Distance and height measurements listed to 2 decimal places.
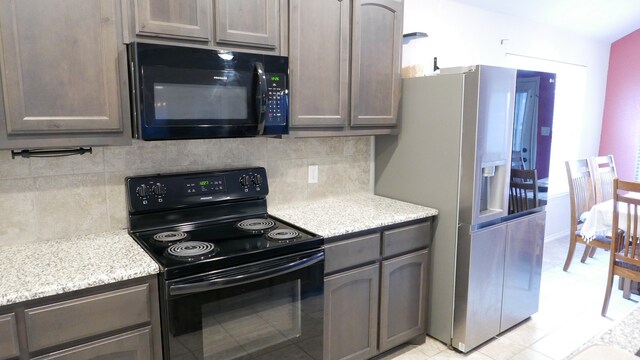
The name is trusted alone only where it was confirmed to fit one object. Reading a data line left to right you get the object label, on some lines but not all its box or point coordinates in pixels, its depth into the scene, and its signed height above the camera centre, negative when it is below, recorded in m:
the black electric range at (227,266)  1.63 -0.57
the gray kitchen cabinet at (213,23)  1.72 +0.45
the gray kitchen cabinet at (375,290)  2.17 -0.88
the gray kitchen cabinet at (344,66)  2.18 +0.34
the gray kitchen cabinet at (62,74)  1.51 +0.19
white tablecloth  3.27 -0.70
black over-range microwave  1.71 +0.15
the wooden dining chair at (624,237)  2.89 -0.75
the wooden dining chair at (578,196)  3.85 -0.61
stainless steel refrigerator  2.37 -0.37
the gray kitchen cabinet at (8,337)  1.35 -0.67
